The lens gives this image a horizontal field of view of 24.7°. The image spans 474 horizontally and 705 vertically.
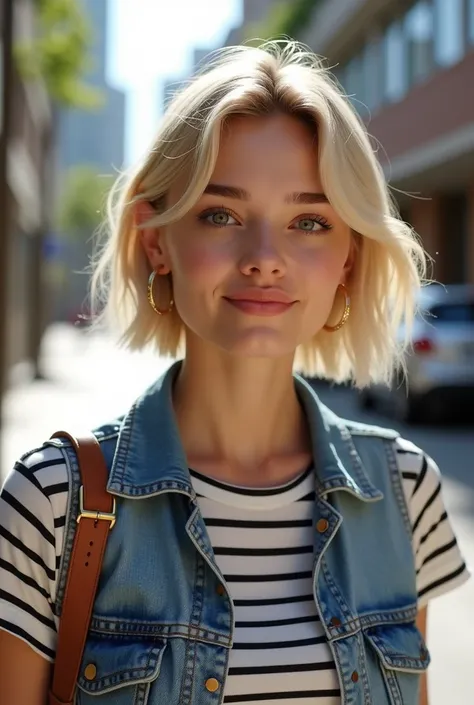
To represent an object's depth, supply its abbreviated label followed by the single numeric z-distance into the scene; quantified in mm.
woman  1803
